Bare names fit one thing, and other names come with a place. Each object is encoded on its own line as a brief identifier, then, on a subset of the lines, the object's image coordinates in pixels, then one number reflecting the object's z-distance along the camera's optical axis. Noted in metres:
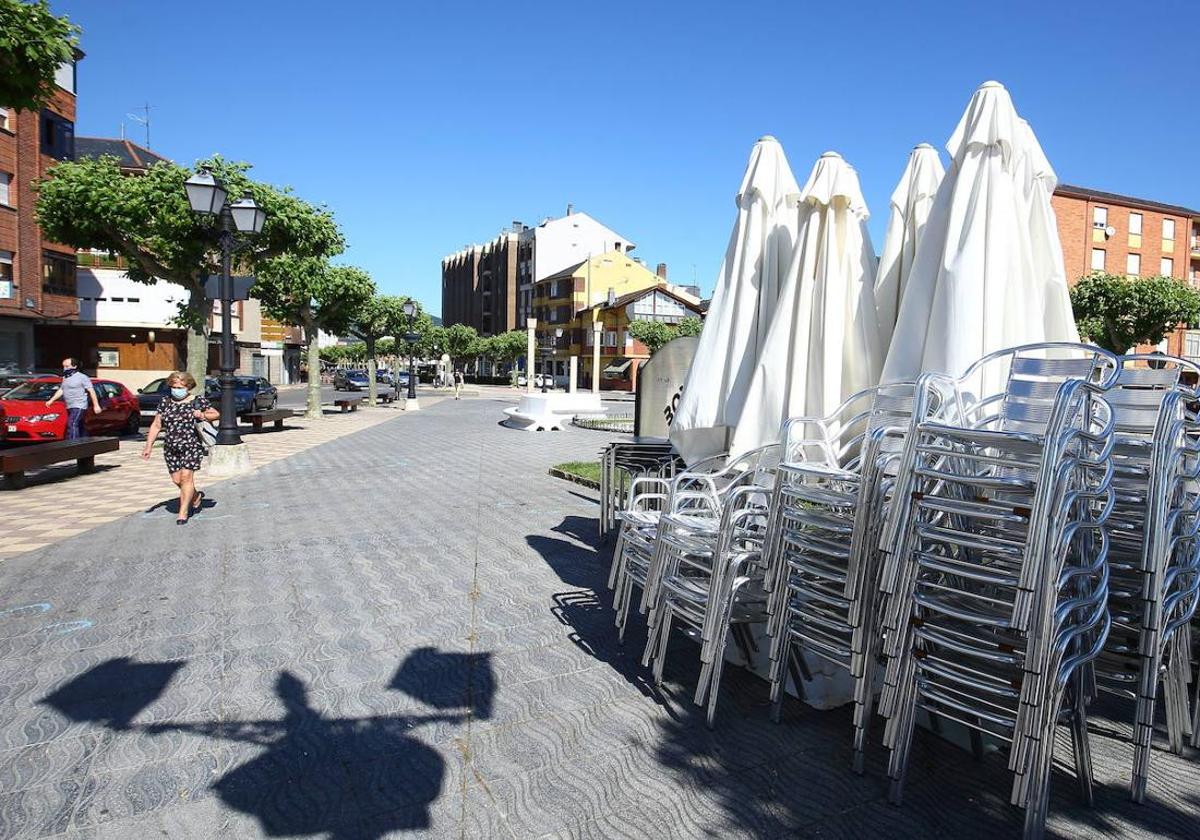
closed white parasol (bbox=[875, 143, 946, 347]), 4.88
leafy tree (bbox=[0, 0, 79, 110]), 7.05
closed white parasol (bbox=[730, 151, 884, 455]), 4.67
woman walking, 8.02
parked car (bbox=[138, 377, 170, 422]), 22.83
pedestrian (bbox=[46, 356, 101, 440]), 13.70
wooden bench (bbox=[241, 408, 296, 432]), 19.11
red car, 14.38
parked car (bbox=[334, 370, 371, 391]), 55.52
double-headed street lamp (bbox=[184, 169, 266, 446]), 11.98
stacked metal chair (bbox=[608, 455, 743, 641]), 4.21
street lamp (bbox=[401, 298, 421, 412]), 32.53
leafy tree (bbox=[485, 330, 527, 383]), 69.31
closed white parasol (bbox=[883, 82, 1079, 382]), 3.86
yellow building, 68.44
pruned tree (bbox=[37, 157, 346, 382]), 14.62
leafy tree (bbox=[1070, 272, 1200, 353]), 34.41
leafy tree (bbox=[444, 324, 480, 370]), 73.31
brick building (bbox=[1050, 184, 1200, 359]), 48.75
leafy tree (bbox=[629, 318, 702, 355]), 57.91
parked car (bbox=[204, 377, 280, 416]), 24.28
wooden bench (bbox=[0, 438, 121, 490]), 9.48
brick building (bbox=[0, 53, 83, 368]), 29.06
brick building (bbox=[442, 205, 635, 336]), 85.00
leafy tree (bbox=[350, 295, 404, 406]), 35.44
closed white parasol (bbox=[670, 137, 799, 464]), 5.41
